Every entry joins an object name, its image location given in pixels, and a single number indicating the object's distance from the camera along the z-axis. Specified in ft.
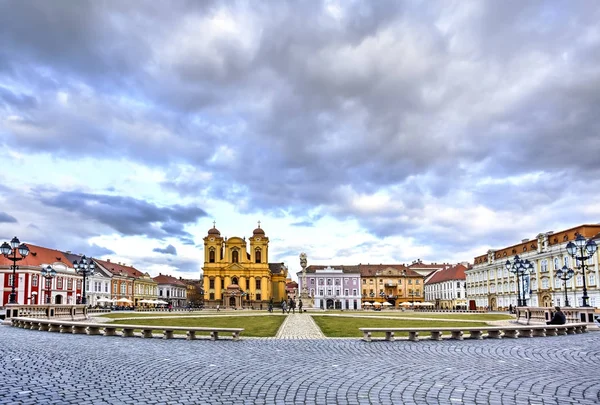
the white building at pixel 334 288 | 369.09
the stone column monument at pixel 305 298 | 252.21
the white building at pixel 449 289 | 354.13
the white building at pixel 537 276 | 201.98
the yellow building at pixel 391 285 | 389.39
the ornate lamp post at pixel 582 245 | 90.62
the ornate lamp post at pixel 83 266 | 124.87
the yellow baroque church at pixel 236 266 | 342.64
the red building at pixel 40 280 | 243.81
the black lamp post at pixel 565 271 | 124.45
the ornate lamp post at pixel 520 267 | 121.91
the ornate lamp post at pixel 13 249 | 97.50
